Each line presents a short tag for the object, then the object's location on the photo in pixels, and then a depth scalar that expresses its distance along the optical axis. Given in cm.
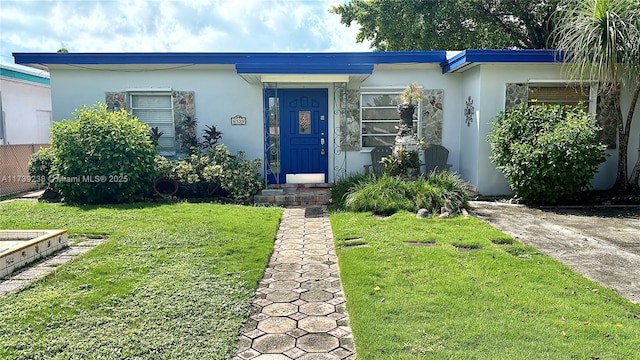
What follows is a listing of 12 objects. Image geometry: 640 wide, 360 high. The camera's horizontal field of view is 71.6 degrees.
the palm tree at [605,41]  750
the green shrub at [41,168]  873
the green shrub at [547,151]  754
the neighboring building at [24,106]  1208
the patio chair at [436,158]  959
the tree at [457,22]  1512
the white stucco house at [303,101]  919
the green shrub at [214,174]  850
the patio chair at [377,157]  967
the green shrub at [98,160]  787
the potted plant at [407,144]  818
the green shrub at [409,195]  731
